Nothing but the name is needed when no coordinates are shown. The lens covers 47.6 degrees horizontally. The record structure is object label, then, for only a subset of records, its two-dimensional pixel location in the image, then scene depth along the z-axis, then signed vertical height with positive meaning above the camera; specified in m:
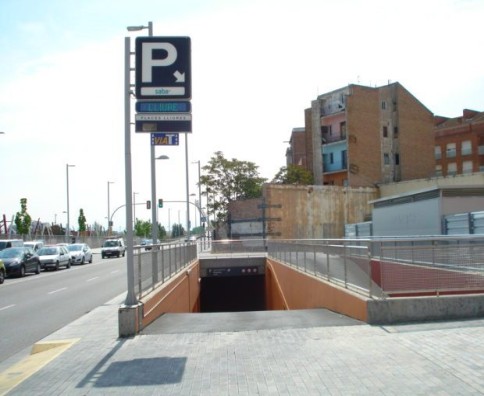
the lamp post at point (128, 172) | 9.48 +1.04
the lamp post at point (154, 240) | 12.61 -0.31
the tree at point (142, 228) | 128.00 +0.47
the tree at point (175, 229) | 127.00 -0.07
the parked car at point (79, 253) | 40.62 -1.65
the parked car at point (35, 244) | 39.14 -0.89
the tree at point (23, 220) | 73.50 +1.74
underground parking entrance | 30.69 -3.38
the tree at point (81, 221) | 94.88 +1.79
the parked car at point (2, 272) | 26.05 -1.85
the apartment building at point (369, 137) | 57.53 +9.64
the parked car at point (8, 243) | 35.34 -0.67
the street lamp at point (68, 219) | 60.67 +1.43
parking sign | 9.91 +2.94
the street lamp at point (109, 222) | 69.45 +1.04
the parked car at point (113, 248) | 51.38 -1.67
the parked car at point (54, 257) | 34.44 -1.62
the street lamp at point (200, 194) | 58.28 +3.66
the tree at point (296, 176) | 60.62 +5.65
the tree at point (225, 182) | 59.50 +4.98
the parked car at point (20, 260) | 29.06 -1.51
